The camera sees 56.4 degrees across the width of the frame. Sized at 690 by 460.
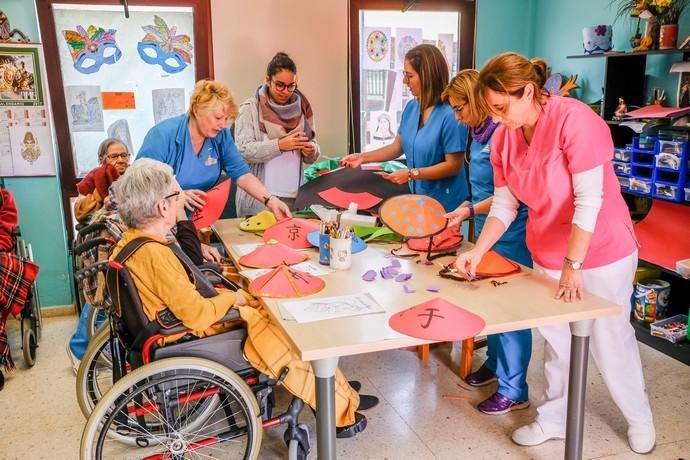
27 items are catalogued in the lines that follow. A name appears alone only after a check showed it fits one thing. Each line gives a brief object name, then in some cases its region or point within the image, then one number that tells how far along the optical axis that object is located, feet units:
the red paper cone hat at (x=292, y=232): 8.43
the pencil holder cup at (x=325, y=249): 7.50
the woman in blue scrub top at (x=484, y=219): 8.07
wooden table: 5.39
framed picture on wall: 11.19
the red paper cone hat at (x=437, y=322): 5.49
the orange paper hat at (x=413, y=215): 7.99
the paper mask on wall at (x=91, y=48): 11.59
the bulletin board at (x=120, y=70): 11.61
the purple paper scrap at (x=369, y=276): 6.98
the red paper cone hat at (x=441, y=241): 8.00
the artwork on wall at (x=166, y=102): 12.26
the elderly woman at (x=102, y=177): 9.88
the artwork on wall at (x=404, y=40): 13.41
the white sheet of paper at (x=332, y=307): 5.91
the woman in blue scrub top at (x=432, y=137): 9.28
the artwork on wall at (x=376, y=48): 13.20
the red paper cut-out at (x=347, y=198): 9.85
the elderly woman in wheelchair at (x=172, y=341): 6.09
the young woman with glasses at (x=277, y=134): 10.40
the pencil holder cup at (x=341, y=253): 7.30
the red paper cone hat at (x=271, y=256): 7.53
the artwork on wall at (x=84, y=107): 11.83
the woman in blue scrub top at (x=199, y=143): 8.63
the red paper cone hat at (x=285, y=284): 6.51
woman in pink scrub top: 6.20
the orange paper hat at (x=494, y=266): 6.95
